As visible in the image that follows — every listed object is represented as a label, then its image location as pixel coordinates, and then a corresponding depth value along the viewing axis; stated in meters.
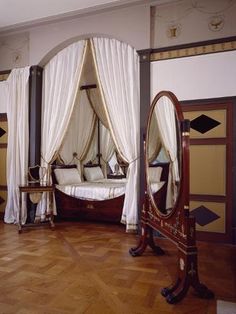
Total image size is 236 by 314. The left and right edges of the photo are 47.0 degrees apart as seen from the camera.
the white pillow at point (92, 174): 5.67
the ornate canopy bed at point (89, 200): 4.46
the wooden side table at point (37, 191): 4.10
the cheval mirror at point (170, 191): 2.09
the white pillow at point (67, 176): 4.88
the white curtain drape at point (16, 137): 4.64
